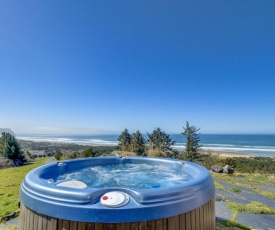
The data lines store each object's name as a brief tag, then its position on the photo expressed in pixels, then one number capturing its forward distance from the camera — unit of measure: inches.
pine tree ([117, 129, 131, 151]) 403.7
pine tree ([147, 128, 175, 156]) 431.2
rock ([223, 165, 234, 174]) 290.7
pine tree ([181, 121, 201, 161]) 431.8
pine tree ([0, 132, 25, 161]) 398.4
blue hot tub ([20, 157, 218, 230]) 63.1
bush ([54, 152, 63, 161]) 386.0
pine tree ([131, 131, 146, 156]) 383.6
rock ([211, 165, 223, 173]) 296.0
